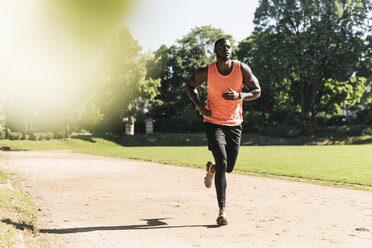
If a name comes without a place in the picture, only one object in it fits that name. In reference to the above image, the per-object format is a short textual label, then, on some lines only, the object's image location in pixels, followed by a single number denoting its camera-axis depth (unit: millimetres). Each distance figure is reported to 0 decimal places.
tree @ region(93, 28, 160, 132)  40438
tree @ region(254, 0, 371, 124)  38062
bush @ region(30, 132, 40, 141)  32062
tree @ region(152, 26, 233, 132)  55125
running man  5457
